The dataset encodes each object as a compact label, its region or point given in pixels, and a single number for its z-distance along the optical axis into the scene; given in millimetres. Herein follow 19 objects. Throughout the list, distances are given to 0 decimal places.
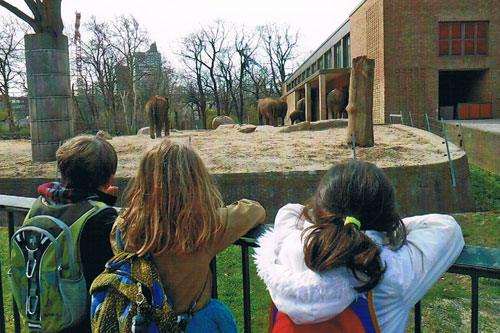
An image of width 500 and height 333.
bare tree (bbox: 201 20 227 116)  47219
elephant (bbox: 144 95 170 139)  18859
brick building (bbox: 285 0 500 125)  25266
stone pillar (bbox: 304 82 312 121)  31812
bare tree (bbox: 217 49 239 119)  48375
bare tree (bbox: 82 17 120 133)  37031
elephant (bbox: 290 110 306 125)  32750
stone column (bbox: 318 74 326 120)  27516
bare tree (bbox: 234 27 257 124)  48000
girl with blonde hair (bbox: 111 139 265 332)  1808
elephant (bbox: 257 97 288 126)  29344
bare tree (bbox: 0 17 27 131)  36219
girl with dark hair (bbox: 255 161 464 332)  1487
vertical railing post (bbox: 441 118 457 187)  11234
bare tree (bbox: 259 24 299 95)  55219
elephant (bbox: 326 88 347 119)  26547
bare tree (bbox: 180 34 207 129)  47188
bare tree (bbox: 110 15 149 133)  37000
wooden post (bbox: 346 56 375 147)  13680
